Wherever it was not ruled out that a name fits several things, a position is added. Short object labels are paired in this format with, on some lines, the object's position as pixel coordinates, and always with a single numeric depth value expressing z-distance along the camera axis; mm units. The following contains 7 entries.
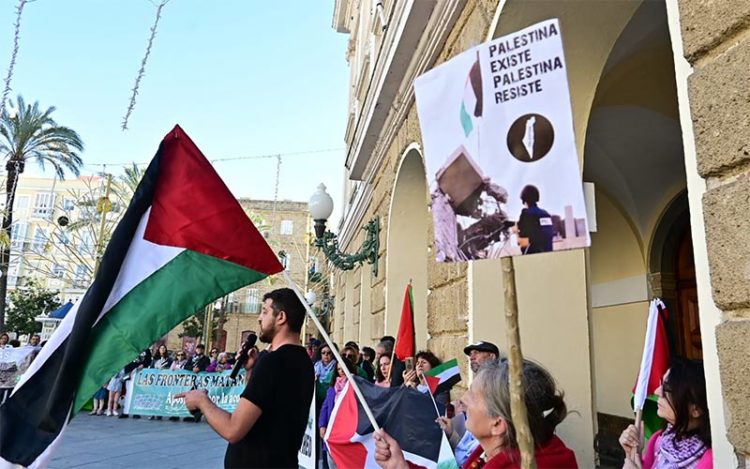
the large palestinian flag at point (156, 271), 2465
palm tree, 22469
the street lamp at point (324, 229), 8858
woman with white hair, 2033
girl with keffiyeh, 2436
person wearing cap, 3121
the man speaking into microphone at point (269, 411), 2395
